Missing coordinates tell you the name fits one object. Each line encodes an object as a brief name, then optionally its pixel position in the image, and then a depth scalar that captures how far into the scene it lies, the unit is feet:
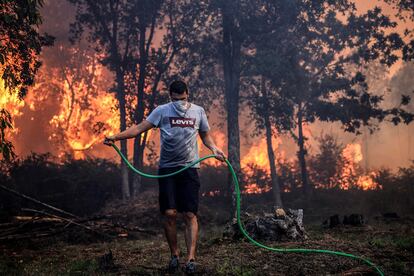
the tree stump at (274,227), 24.76
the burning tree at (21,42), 25.24
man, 17.67
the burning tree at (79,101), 117.91
